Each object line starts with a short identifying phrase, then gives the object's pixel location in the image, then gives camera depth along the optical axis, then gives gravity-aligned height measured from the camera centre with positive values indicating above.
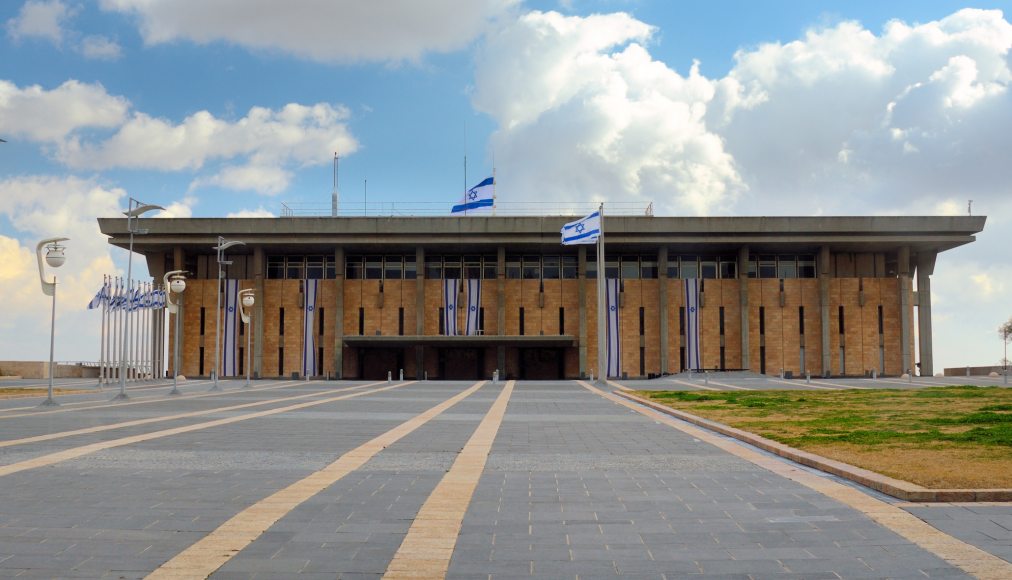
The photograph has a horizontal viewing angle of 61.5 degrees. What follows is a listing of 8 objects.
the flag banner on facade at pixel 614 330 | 72.00 +0.71
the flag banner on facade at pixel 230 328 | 72.38 +0.98
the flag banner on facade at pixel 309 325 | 72.44 +1.21
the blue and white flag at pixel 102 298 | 54.72 +2.70
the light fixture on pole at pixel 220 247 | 42.57 +4.87
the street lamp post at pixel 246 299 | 46.27 +2.19
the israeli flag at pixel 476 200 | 69.28 +11.34
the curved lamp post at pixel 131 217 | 32.47 +4.78
